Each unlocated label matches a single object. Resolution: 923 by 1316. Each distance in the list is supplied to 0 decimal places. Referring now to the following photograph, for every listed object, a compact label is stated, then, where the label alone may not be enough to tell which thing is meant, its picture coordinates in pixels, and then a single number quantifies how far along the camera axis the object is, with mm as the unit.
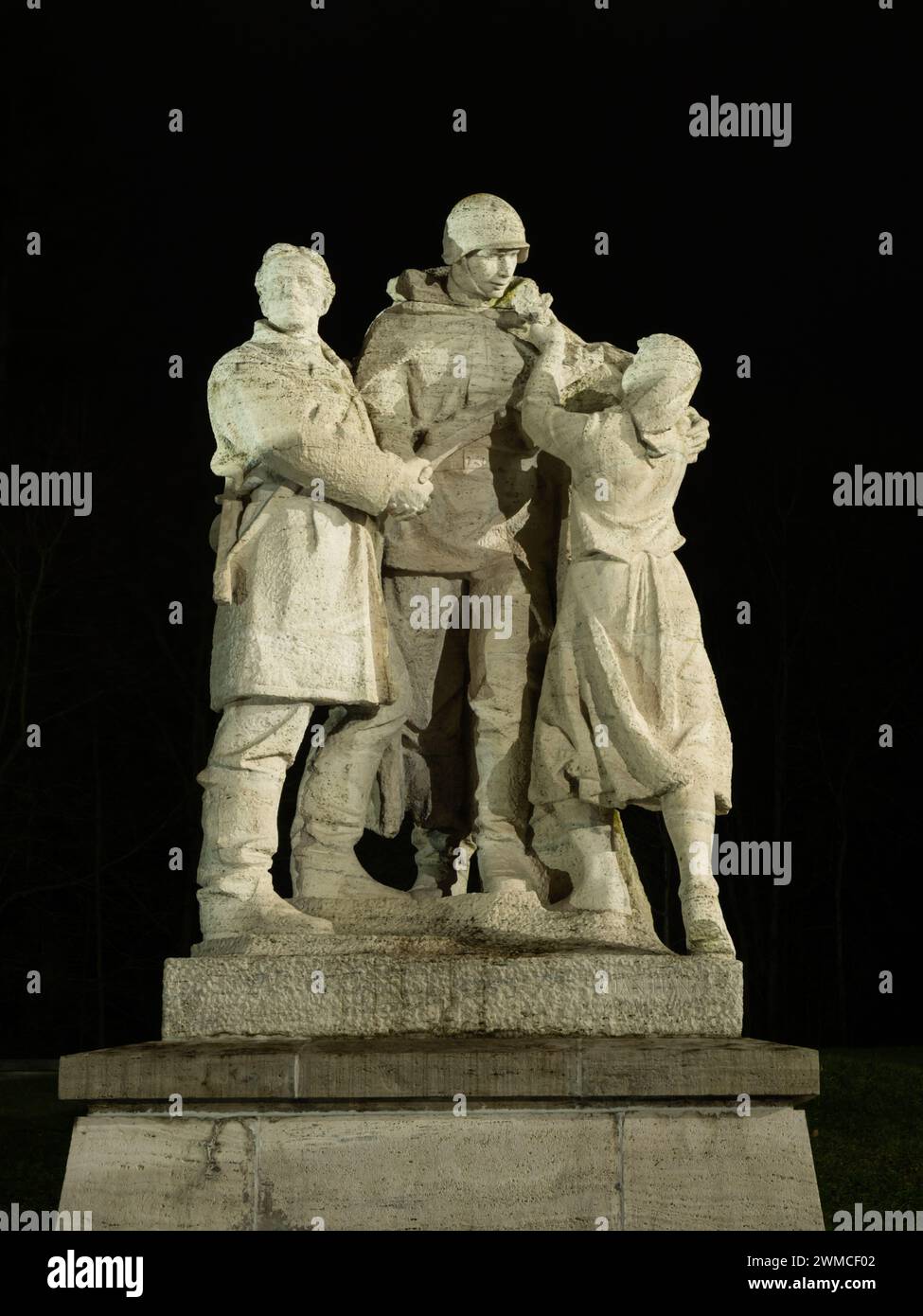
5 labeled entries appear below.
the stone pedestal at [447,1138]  5586
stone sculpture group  6539
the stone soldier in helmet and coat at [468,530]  6977
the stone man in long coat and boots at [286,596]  6496
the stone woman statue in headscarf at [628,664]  6578
